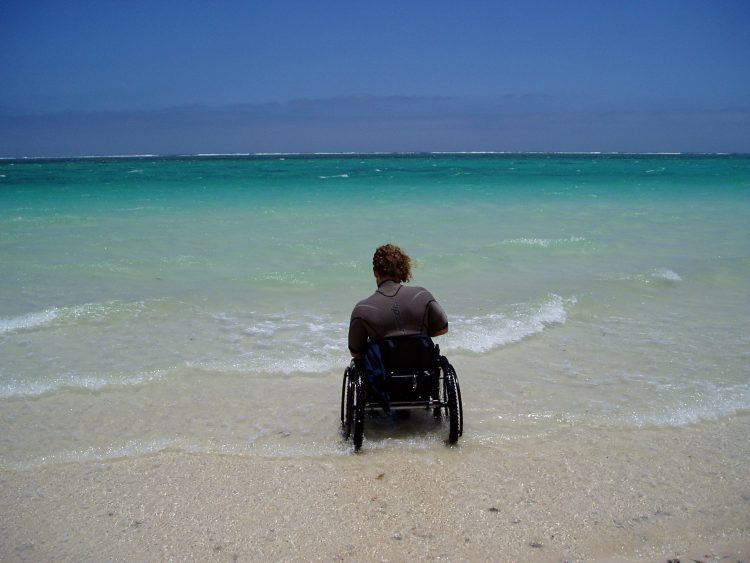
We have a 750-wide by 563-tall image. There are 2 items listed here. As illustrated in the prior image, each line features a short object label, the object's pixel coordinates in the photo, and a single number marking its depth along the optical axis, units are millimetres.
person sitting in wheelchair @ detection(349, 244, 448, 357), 3865
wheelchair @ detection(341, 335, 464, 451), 3807
